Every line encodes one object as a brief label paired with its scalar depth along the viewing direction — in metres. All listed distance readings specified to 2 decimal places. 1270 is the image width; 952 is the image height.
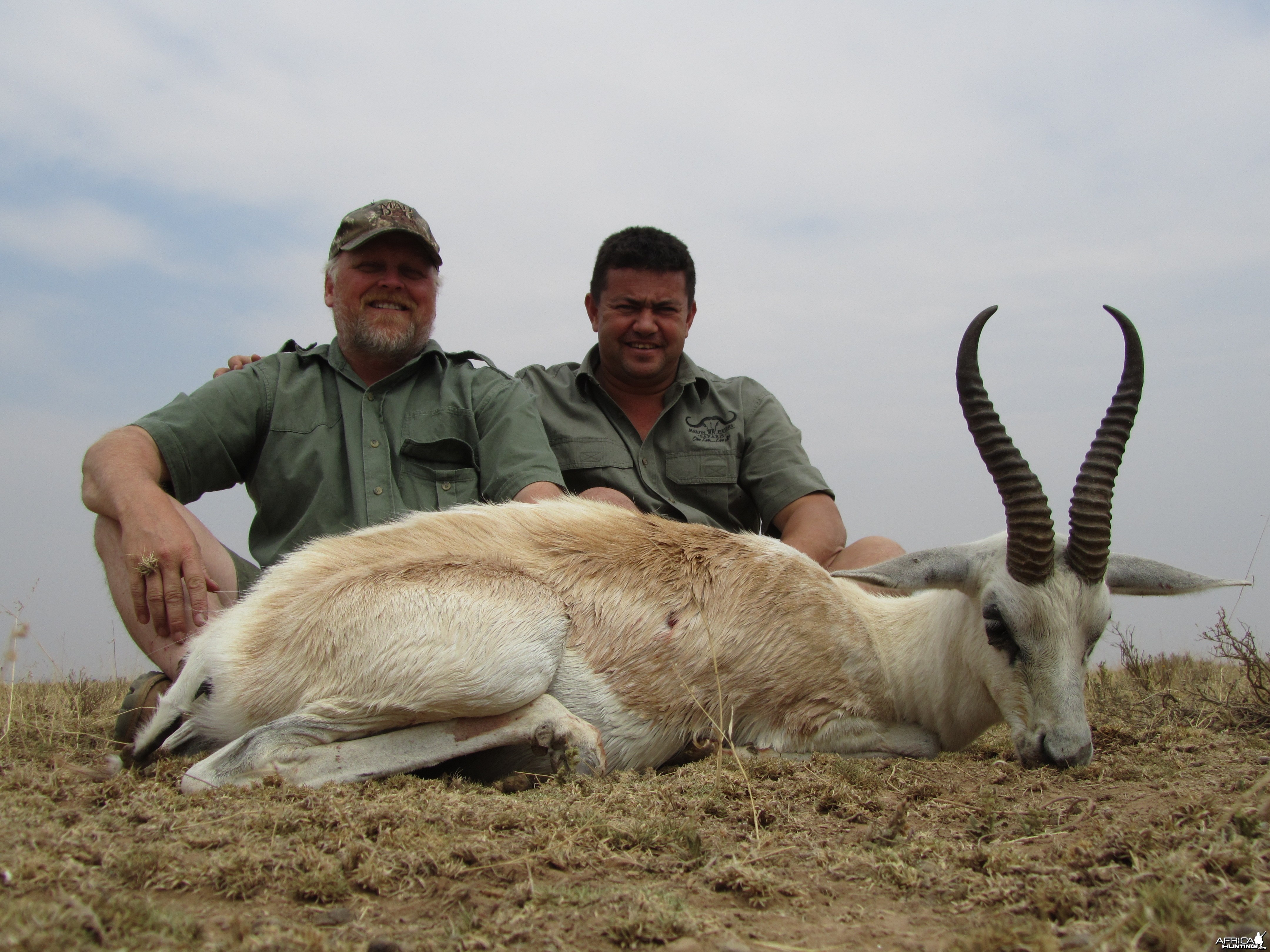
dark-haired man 1.77
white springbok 0.97
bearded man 1.22
